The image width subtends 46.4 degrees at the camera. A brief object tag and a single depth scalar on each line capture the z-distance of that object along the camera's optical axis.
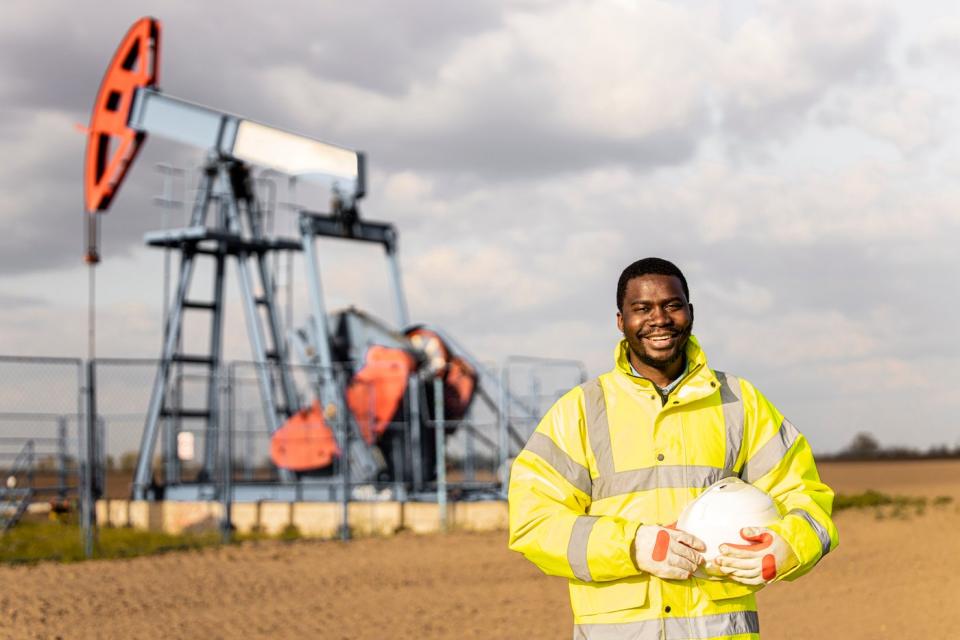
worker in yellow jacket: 2.51
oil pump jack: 16.73
